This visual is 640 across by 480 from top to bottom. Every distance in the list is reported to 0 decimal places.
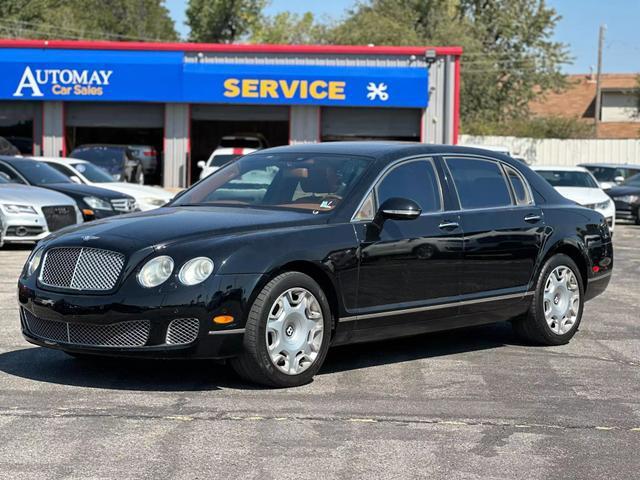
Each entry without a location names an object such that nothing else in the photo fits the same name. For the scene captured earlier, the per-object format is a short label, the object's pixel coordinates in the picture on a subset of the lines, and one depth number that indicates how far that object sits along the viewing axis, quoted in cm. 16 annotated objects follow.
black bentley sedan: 679
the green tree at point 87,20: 7012
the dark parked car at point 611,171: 3212
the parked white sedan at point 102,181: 2091
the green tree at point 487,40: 6569
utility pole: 5785
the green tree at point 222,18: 7381
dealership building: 3728
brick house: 6881
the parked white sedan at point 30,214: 1652
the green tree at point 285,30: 7638
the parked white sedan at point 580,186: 2225
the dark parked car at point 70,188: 1847
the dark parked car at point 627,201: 2881
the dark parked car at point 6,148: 3014
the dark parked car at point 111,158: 2744
